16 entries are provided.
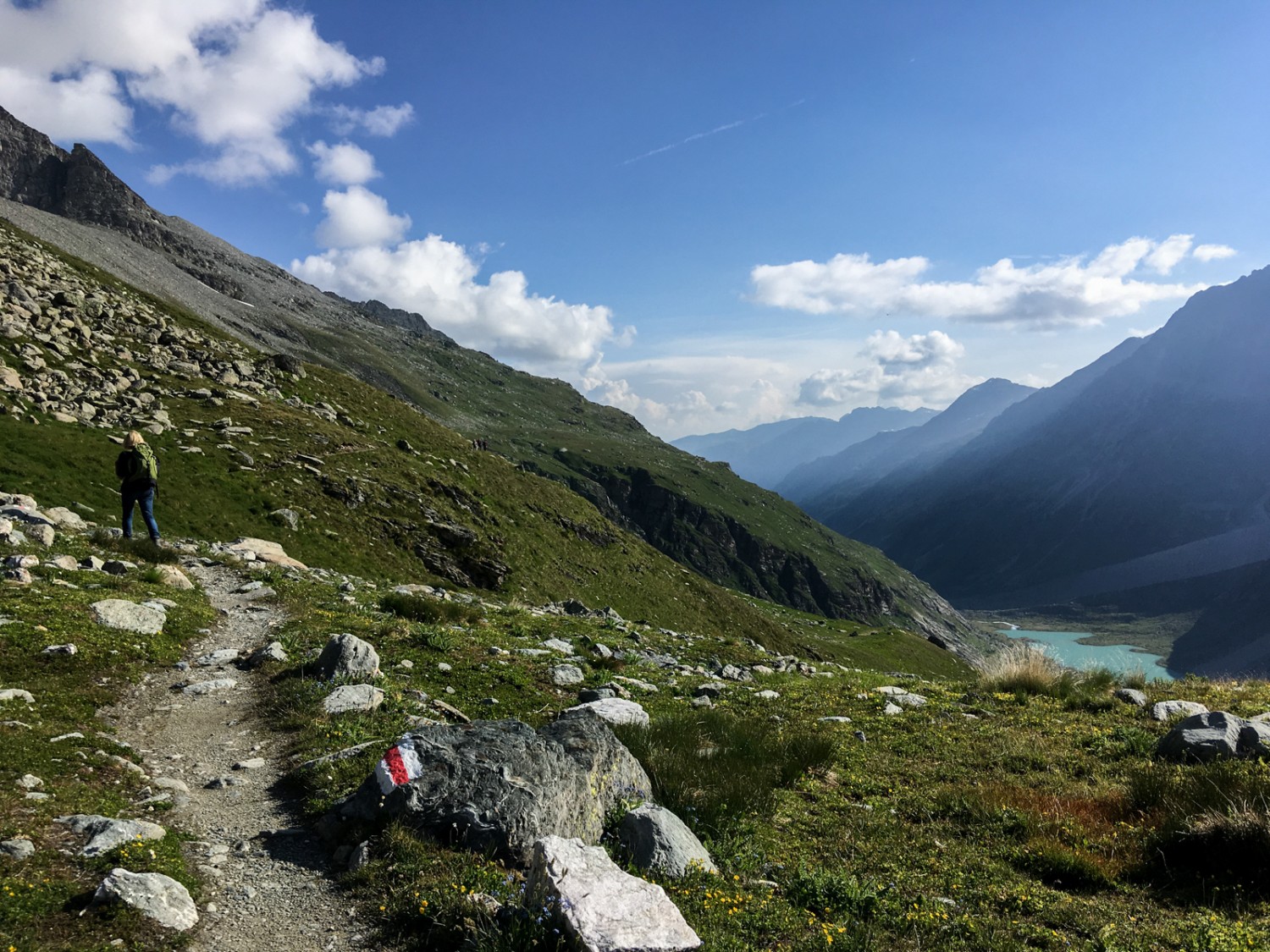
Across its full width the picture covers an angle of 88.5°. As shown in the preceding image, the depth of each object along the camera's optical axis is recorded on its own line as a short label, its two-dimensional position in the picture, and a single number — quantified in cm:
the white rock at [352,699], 1102
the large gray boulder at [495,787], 702
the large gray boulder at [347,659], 1253
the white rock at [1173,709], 1436
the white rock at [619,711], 1123
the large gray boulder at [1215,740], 1103
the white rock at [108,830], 629
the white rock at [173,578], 1835
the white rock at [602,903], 535
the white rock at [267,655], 1363
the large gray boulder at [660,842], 707
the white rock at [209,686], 1189
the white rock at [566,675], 1475
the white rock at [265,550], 2777
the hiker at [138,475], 2219
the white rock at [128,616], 1373
